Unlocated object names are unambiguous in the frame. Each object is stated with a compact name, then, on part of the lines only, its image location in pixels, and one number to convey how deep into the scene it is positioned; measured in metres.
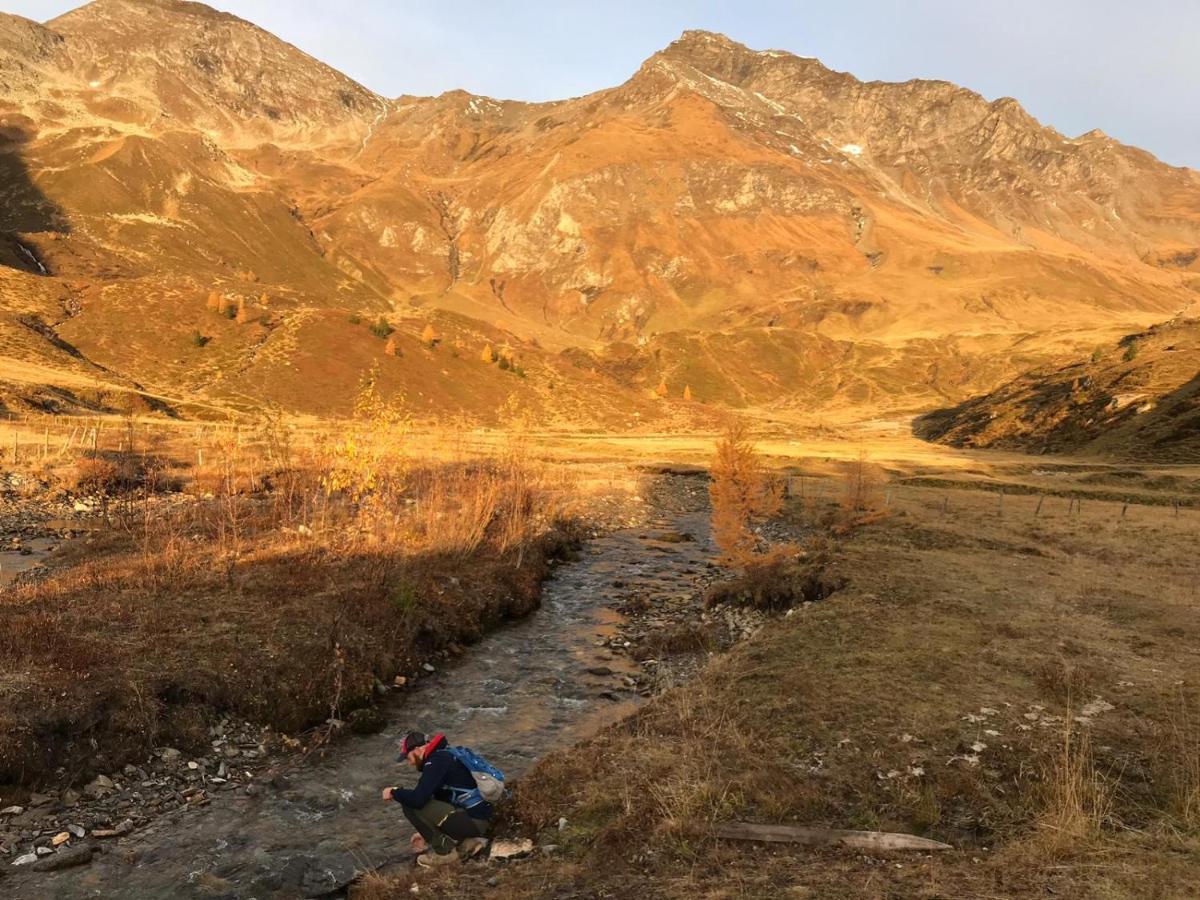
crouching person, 9.45
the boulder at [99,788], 10.91
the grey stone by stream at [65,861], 9.35
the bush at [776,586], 22.89
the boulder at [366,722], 14.17
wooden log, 8.00
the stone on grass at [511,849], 9.05
